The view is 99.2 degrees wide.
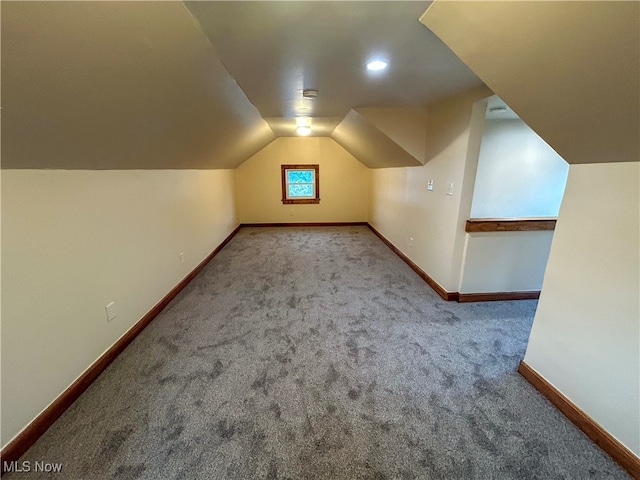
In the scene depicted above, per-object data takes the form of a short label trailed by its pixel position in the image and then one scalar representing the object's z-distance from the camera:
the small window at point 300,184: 5.98
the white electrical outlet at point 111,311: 1.88
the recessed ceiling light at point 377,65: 1.75
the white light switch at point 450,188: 2.63
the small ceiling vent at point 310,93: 2.37
